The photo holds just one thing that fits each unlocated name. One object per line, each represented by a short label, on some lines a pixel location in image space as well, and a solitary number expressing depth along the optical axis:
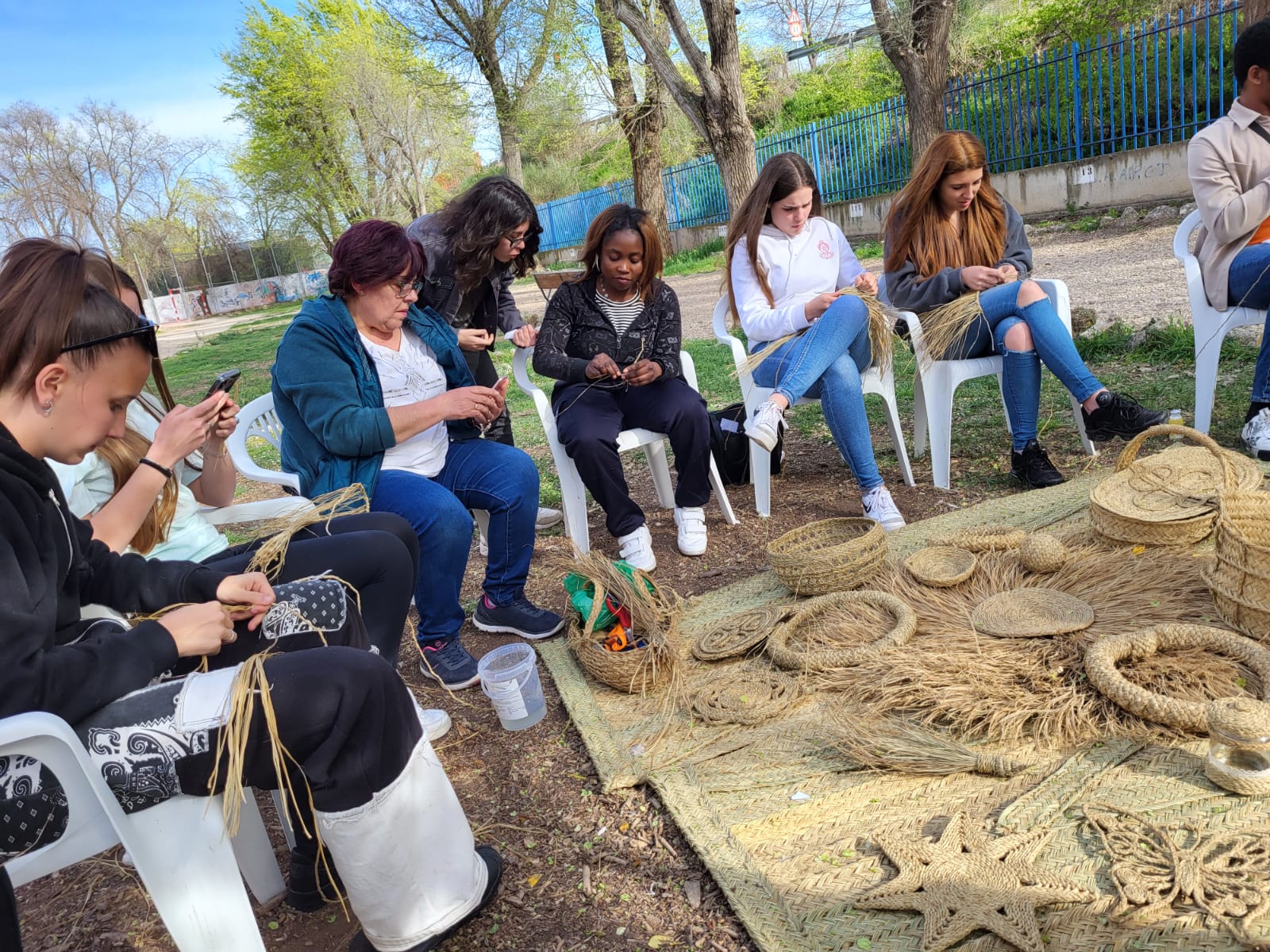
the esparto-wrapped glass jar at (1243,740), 1.54
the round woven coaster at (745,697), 2.16
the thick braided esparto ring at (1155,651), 1.74
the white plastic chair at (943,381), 3.53
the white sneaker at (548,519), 3.97
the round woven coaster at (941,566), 2.59
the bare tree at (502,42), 15.76
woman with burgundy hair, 2.54
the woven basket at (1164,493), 2.43
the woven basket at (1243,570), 1.93
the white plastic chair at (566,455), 3.30
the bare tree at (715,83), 7.45
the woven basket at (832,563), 2.67
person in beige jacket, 3.22
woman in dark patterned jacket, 3.21
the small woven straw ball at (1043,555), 2.52
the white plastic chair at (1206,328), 3.38
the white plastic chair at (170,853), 1.28
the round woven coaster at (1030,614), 2.19
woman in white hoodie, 3.31
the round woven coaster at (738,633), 2.49
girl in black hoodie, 1.29
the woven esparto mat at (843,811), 1.44
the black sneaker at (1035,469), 3.38
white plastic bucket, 2.30
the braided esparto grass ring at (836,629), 2.28
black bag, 3.97
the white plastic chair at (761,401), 3.63
